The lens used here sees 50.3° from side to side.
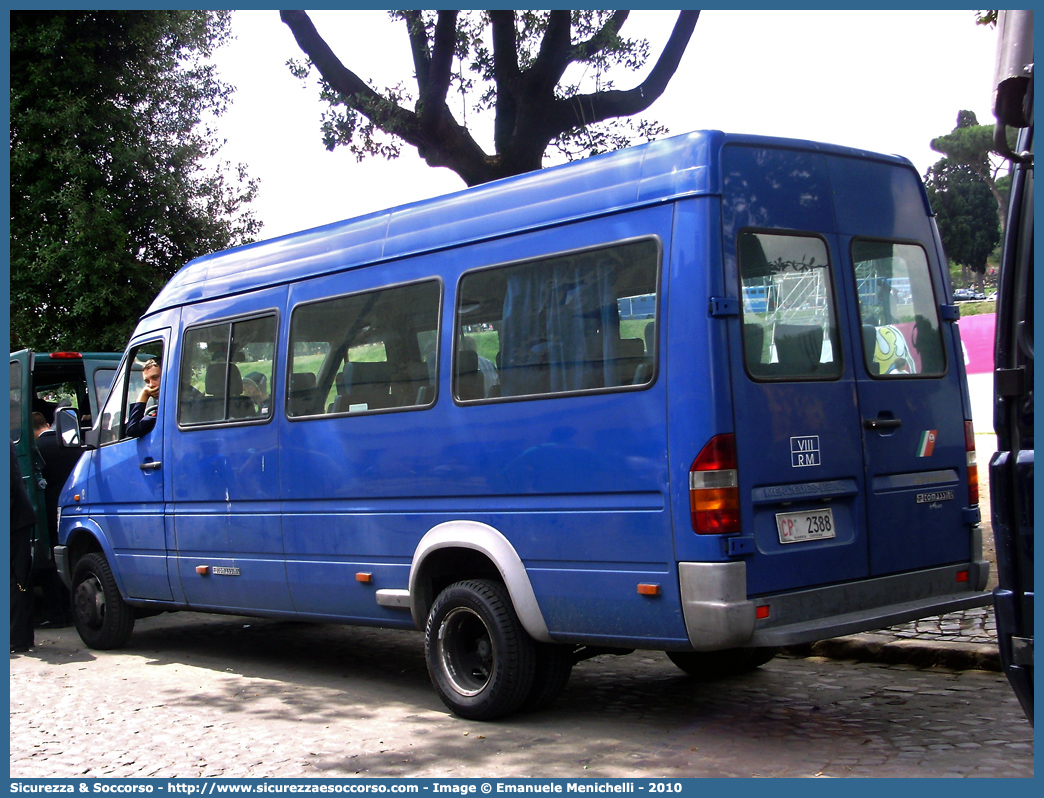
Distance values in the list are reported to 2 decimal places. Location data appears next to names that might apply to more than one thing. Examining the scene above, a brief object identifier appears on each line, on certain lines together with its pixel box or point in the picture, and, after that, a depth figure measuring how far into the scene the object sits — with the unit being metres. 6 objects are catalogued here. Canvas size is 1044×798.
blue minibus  5.01
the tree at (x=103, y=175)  17.59
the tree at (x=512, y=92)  11.58
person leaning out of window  8.41
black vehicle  3.69
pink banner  30.75
